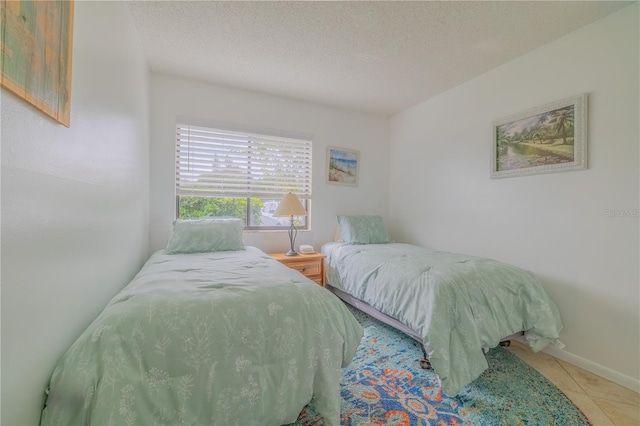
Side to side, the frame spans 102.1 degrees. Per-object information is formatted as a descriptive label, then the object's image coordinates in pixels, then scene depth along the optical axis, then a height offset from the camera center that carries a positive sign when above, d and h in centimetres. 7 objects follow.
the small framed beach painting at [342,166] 362 +70
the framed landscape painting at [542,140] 200 +67
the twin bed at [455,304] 158 -63
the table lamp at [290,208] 297 +7
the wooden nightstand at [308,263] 288 -56
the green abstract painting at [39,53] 65 +46
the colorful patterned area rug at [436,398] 141 -110
